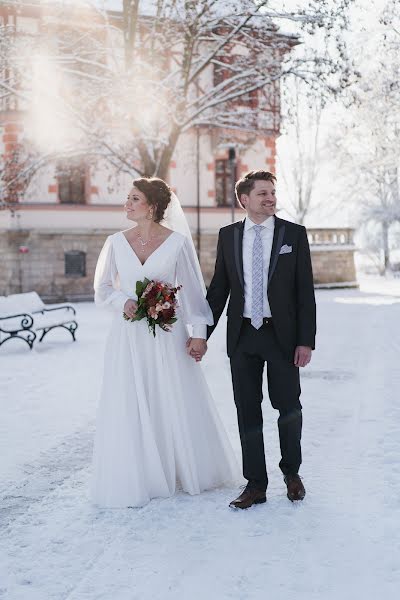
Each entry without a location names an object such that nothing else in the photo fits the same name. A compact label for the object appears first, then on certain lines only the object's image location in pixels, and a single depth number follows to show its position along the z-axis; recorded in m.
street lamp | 20.73
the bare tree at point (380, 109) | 16.12
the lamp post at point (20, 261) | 23.97
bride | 4.71
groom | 4.60
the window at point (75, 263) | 25.08
